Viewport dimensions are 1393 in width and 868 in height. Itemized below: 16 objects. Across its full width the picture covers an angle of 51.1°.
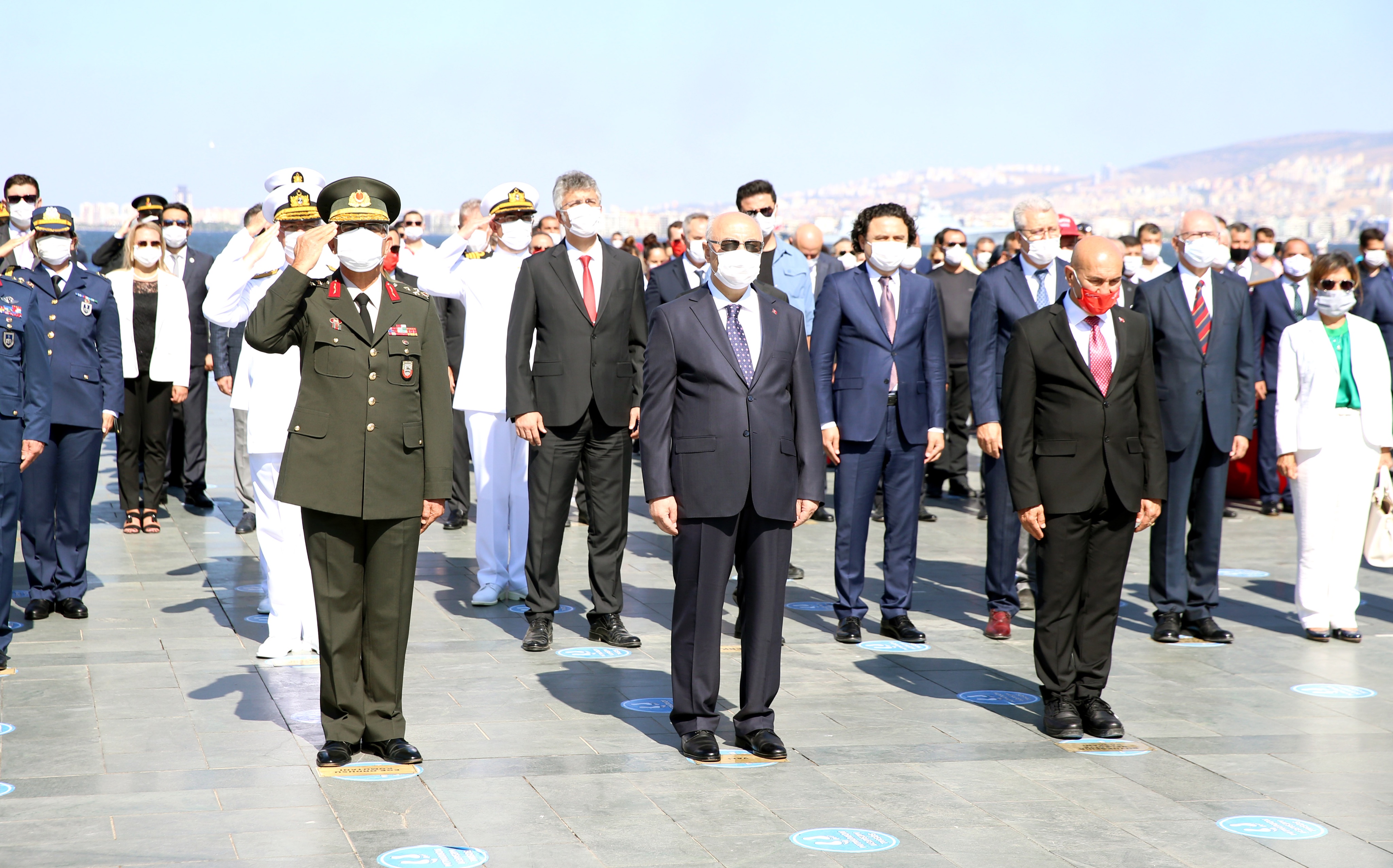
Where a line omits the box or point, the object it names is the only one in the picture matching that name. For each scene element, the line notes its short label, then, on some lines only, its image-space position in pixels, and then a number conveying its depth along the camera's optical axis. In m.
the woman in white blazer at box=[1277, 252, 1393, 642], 7.80
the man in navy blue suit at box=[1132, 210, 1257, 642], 7.61
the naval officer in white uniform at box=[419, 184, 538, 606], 8.21
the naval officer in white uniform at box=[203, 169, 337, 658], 6.39
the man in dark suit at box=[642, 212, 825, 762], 5.46
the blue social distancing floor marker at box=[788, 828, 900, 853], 4.45
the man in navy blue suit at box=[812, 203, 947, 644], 7.52
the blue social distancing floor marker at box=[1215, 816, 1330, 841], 4.67
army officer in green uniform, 5.09
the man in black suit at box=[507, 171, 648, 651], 7.30
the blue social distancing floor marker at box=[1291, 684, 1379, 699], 6.61
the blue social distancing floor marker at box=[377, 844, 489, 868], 4.25
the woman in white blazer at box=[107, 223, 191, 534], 10.65
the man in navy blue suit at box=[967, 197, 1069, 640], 7.78
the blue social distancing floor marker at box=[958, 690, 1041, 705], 6.42
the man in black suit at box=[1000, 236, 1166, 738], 5.95
